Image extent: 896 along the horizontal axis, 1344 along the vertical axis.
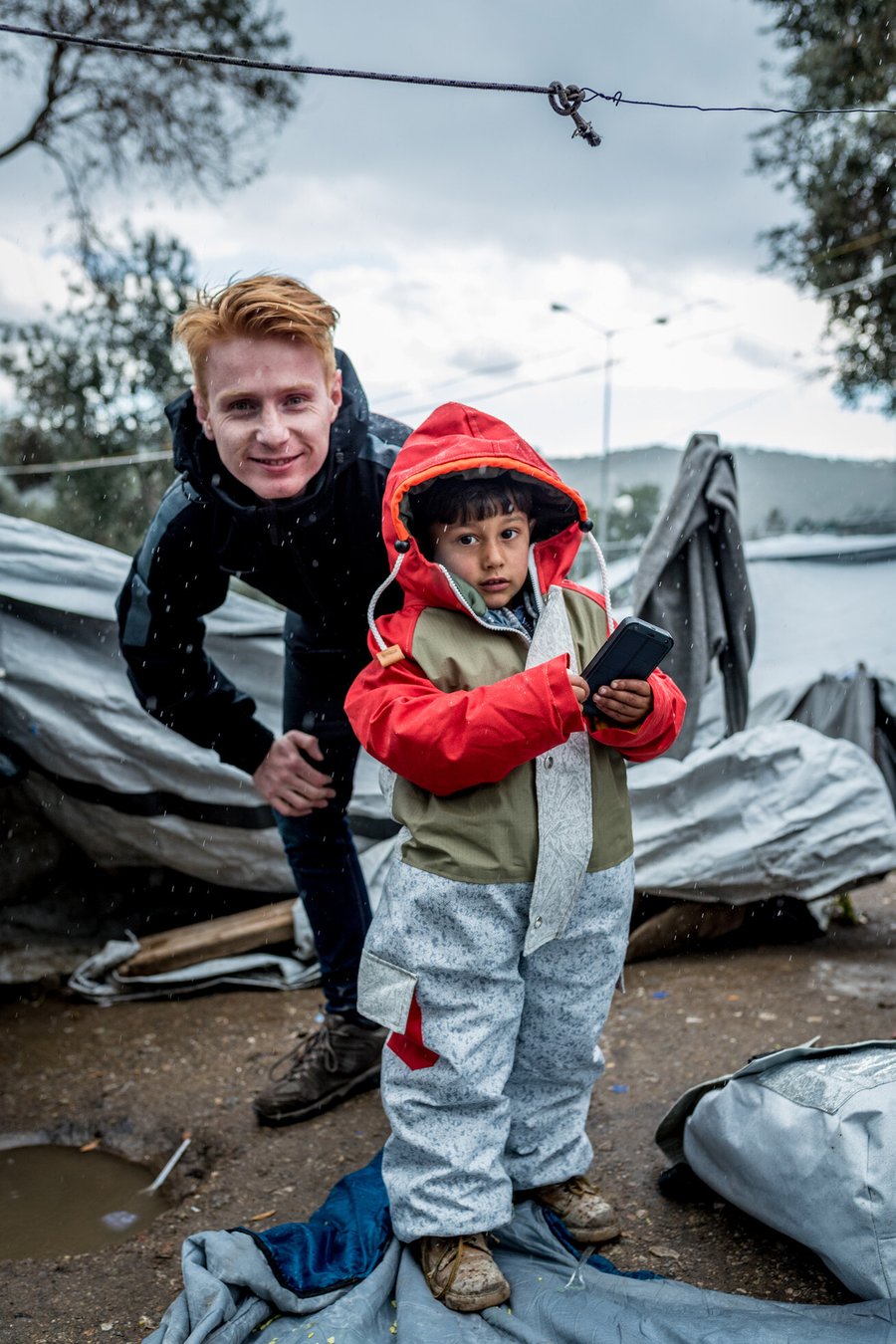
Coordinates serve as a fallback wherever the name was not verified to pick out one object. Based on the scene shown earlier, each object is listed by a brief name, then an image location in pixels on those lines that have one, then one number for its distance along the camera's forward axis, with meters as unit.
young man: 2.07
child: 1.67
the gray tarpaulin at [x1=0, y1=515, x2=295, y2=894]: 3.42
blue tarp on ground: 1.63
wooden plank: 3.41
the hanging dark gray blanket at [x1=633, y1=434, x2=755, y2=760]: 3.77
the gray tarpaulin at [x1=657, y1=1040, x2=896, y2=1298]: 1.63
